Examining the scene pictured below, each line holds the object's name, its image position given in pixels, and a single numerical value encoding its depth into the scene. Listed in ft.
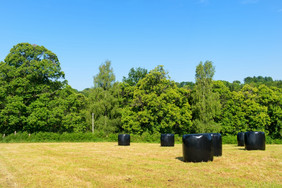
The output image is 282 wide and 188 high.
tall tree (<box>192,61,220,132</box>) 132.32
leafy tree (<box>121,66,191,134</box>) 130.93
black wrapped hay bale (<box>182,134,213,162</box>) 35.86
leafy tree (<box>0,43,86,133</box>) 119.85
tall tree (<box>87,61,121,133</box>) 146.30
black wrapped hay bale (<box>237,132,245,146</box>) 74.60
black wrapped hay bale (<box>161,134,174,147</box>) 79.30
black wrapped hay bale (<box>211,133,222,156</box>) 43.78
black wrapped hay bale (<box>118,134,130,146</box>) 86.09
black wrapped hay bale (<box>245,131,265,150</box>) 53.01
